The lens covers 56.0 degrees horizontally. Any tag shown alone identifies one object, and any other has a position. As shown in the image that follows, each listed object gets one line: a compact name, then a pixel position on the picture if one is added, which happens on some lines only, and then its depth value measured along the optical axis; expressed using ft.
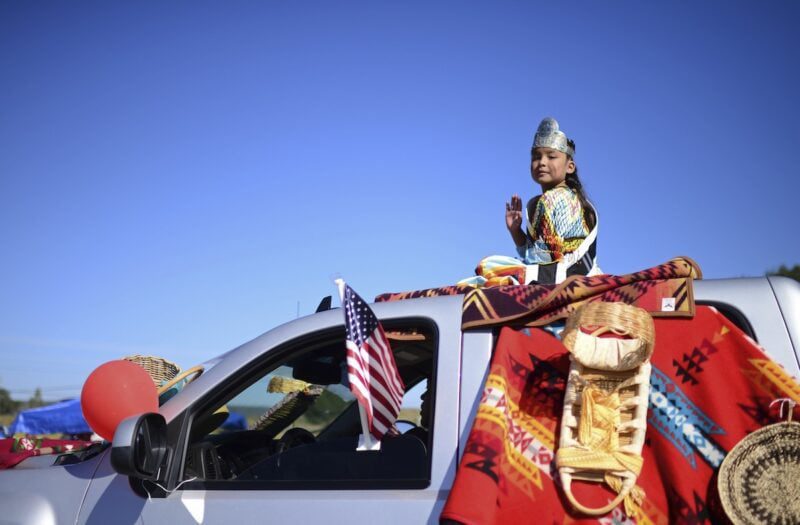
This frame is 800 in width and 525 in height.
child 11.35
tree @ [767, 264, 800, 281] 101.15
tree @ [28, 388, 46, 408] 144.56
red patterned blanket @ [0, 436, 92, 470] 10.62
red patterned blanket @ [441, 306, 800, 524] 7.63
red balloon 10.23
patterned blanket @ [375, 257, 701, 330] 8.71
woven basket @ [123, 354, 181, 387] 13.21
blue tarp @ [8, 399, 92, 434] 64.75
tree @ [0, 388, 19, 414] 148.66
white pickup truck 8.27
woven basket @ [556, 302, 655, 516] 7.77
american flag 8.73
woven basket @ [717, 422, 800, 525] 7.23
